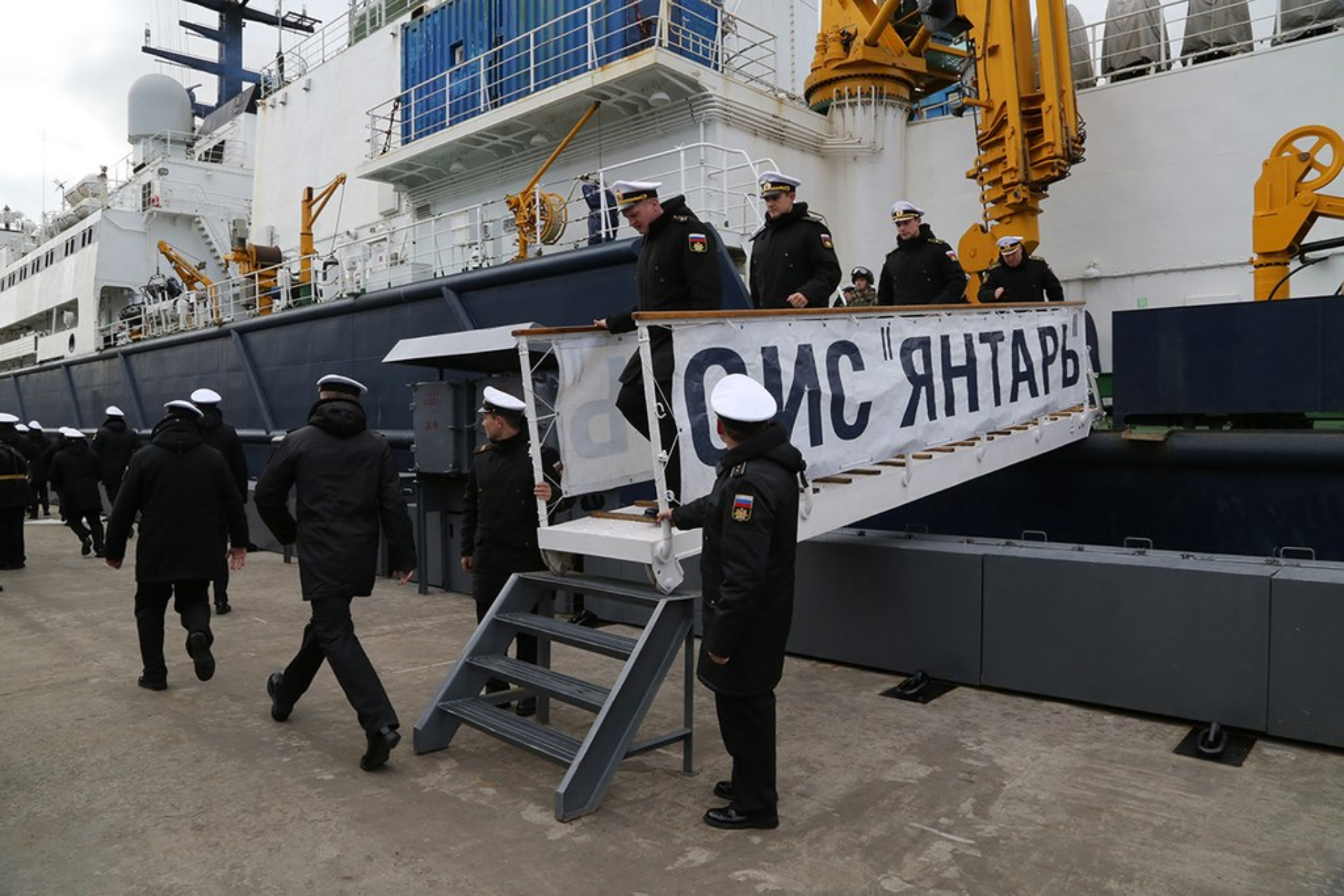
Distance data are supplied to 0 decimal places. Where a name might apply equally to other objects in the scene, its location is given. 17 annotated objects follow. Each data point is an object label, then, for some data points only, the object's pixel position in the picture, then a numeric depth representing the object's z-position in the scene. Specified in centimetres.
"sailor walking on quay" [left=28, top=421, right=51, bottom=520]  1420
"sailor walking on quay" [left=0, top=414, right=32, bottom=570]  942
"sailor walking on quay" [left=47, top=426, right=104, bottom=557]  1102
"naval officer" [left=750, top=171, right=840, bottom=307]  502
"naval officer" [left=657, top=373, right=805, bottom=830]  316
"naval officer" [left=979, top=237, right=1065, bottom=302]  705
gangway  376
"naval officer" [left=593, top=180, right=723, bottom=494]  439
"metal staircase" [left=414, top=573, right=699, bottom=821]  359
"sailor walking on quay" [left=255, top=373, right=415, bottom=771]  409
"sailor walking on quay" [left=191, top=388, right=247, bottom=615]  738
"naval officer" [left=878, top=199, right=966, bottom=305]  641
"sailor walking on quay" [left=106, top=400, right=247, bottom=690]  525
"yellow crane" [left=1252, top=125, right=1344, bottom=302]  716
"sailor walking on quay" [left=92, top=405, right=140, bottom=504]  1164
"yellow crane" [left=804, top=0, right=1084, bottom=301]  873
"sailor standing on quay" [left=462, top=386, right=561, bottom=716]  483
